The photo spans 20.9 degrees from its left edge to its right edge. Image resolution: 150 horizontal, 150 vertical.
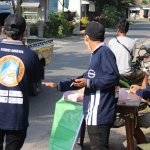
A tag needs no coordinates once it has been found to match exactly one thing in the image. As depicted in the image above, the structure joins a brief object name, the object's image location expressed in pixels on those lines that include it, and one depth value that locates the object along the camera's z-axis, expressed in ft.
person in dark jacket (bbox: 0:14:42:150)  11.88
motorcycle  26.87
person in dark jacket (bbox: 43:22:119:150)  12.53
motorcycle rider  20.20
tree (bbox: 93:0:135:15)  156.25
